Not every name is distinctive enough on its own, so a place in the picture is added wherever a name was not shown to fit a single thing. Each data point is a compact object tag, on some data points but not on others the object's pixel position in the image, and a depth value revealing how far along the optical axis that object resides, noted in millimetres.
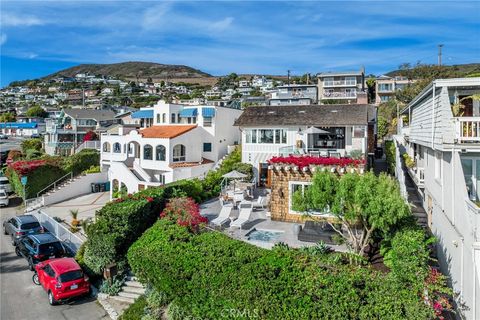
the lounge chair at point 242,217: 18266
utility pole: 63875
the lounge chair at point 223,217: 18750
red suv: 14625
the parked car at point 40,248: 18000
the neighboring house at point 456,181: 9805
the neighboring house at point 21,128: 94812
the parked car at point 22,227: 21922
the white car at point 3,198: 33219
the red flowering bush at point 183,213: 14961
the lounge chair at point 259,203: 23031
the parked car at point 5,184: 37409
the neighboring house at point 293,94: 79688
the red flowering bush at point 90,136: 54812
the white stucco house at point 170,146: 31172
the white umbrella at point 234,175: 24781
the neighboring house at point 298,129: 26484
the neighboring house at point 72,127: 56691
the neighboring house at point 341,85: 80538
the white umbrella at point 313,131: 24833
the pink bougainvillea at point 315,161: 18625
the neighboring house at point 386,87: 82062
